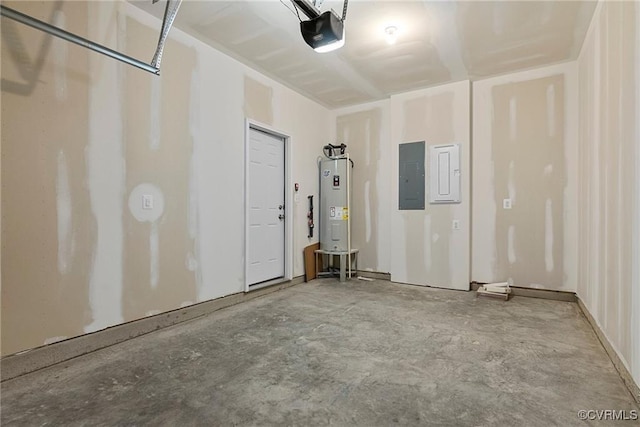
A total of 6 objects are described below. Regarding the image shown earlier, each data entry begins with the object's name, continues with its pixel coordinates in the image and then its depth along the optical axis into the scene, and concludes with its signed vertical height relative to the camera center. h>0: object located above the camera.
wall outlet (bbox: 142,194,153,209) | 2.83 +0.11
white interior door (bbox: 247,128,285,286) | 4.17 +0.06
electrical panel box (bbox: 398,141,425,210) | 4.76 +0.57
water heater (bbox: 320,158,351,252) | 5.19 +0.10
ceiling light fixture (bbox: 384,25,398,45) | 3.14 +1.92
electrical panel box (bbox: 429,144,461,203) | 4.46 +0.58
